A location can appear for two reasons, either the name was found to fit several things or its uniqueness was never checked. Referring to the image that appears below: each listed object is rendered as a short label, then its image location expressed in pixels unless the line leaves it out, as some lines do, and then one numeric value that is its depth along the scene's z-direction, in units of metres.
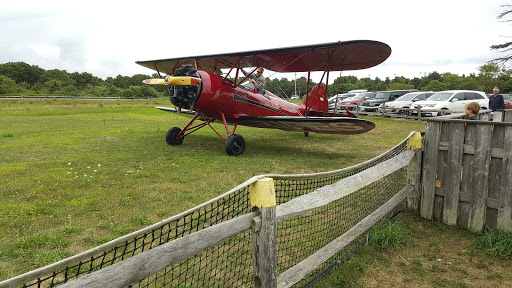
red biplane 8.76
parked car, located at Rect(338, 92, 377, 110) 28.23
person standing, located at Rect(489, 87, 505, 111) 14.18
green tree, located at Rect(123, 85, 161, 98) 73.48
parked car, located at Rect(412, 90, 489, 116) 19.58
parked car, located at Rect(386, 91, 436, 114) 23.59
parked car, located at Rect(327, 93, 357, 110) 27.26
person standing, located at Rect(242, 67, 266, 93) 10.95
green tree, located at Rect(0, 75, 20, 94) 66.16
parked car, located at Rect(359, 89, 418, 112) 25.91
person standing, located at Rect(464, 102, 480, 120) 5.62
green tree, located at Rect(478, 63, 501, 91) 68.62
